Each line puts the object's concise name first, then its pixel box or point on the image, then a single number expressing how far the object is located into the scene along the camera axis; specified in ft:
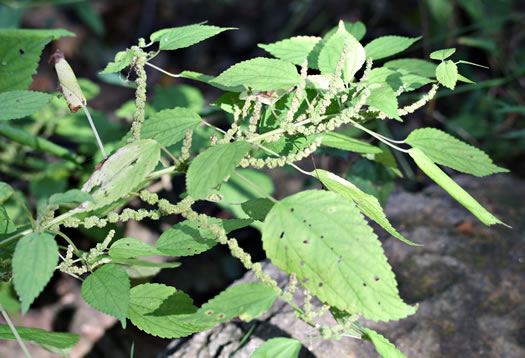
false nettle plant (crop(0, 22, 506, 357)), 2.66
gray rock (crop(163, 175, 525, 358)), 3.03
